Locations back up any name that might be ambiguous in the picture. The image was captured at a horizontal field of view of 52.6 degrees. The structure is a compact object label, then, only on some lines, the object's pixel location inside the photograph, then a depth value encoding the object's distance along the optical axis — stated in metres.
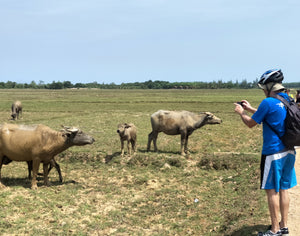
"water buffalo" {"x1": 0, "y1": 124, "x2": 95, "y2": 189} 8.65
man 4.65
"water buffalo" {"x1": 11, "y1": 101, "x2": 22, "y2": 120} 23.90
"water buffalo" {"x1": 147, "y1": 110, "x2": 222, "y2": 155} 12.98
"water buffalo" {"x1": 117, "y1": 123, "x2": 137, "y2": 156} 11.73
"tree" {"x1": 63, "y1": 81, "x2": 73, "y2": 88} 129.81
